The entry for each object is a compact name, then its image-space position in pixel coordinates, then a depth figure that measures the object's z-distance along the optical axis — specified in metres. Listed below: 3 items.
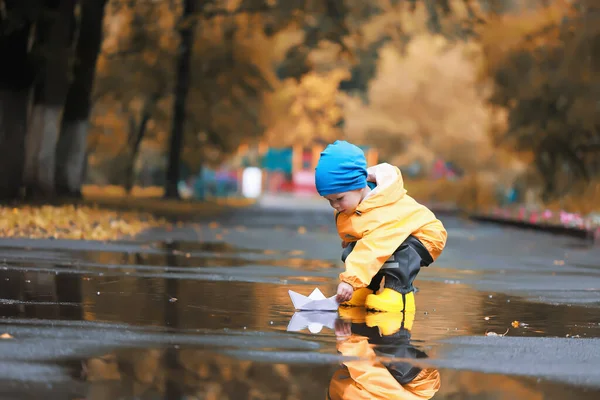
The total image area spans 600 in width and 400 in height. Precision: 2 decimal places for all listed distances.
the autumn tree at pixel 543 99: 38.41
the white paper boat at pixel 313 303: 10.13
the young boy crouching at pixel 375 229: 10.19
